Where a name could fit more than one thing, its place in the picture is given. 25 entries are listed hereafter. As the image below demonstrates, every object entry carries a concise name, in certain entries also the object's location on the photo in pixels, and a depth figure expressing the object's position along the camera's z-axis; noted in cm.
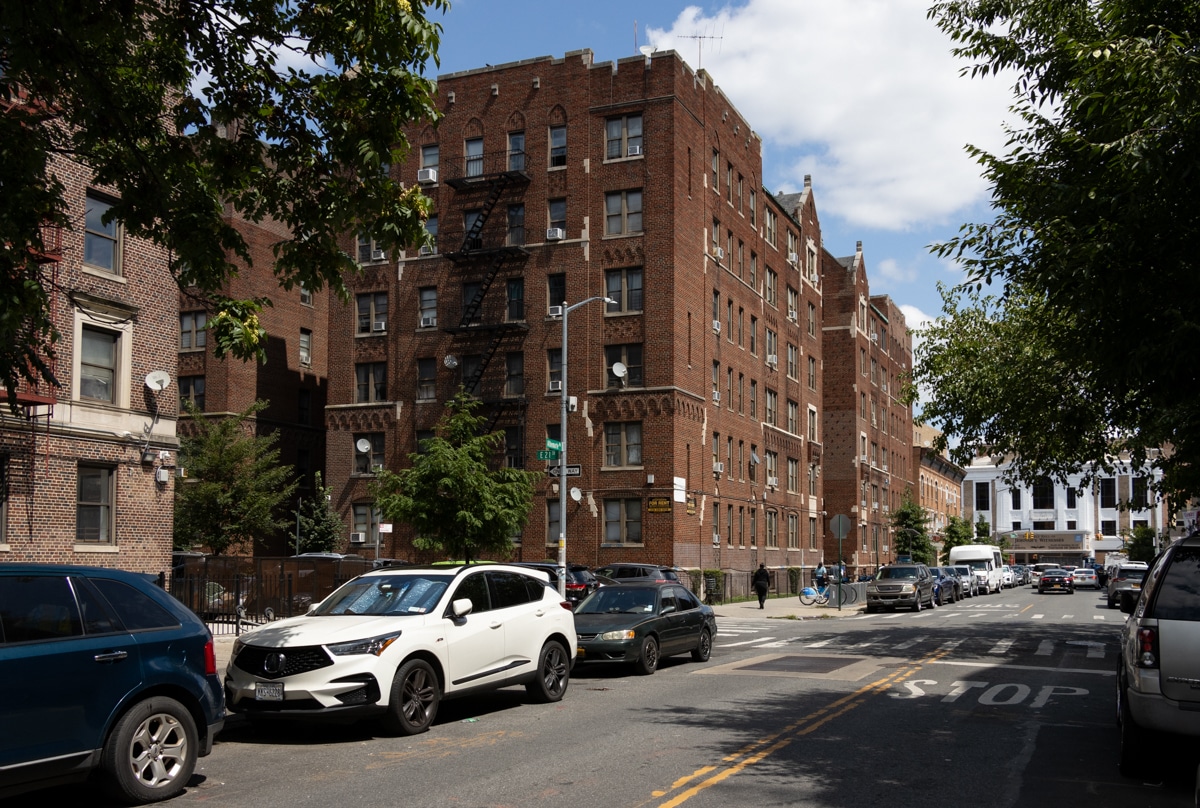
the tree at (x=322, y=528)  4700
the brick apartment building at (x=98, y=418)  2319
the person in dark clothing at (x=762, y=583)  4153
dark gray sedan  1728
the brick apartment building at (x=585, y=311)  4412
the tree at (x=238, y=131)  1118
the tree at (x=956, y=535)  8990
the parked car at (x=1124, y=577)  4150
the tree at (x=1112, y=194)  994
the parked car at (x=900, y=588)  4028
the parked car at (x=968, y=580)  5507
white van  6250
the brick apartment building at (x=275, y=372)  5088
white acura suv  1095
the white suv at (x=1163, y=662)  857
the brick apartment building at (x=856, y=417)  7275
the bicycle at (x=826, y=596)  4272
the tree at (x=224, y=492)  4144
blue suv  762
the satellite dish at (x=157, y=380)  2602
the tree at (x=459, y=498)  3019
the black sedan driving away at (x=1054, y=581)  6278
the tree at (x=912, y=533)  7506
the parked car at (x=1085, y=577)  7419
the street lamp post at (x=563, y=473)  2834
